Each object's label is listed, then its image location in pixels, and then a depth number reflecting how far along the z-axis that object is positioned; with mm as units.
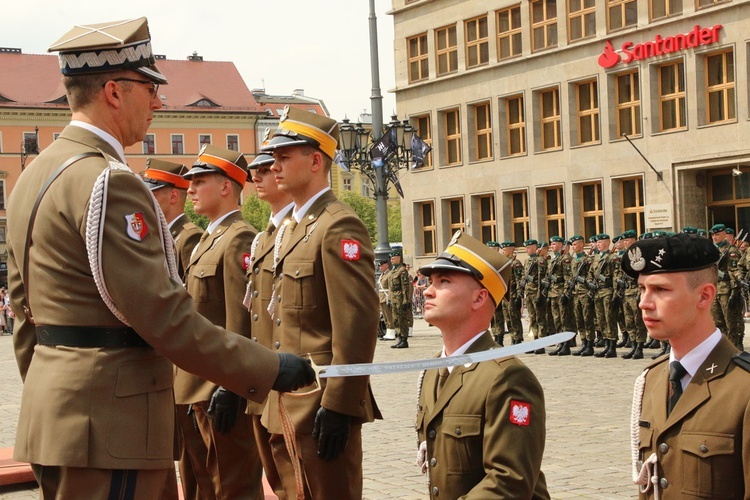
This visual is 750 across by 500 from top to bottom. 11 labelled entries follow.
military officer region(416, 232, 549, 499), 3611
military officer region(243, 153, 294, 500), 5379
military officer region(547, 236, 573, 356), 19234
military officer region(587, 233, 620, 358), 17641
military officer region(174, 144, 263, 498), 5945
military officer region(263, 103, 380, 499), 4766
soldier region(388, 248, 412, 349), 21547
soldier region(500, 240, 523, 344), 20031
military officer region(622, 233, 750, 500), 3383
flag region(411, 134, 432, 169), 24438
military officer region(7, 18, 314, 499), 3430
